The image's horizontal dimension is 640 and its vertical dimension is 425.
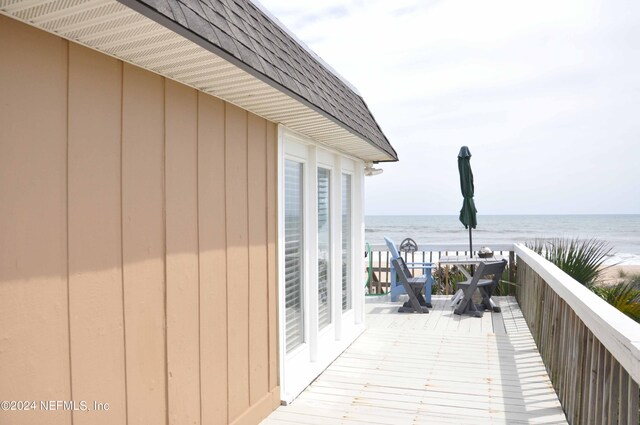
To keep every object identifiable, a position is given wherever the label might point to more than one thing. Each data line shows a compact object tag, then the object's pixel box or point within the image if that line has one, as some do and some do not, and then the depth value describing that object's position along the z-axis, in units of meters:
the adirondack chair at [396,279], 7.51
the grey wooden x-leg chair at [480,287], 6.80
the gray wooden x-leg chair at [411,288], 7.12
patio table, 7.16
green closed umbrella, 8.37
